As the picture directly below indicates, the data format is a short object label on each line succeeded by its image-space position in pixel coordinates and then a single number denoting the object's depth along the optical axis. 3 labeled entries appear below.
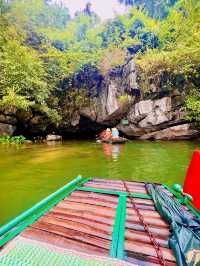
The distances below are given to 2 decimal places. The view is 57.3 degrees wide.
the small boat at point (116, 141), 16.75
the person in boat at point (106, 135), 18.77
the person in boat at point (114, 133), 18.94
